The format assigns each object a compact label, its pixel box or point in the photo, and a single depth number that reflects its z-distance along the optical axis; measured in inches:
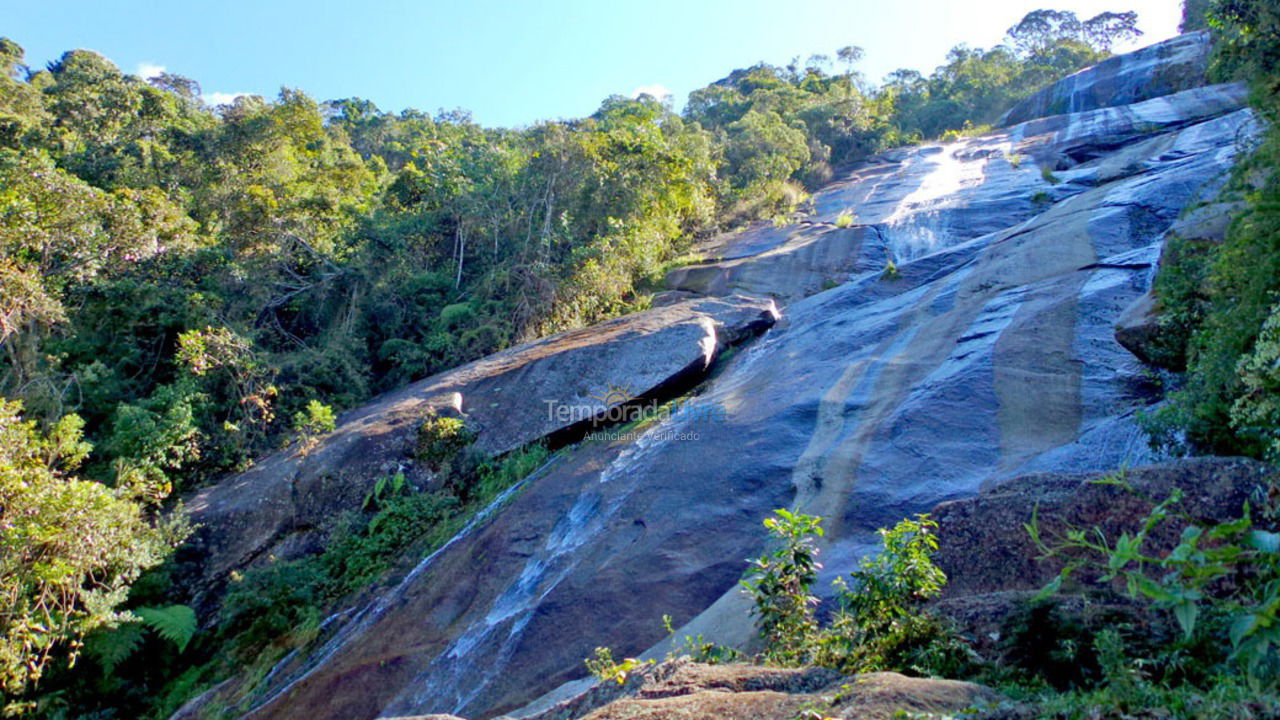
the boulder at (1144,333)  301.4
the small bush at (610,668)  194.2
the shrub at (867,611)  171.0
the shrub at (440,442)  479.8
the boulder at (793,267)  658.8
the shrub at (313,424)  486.4
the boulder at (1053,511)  178.1
